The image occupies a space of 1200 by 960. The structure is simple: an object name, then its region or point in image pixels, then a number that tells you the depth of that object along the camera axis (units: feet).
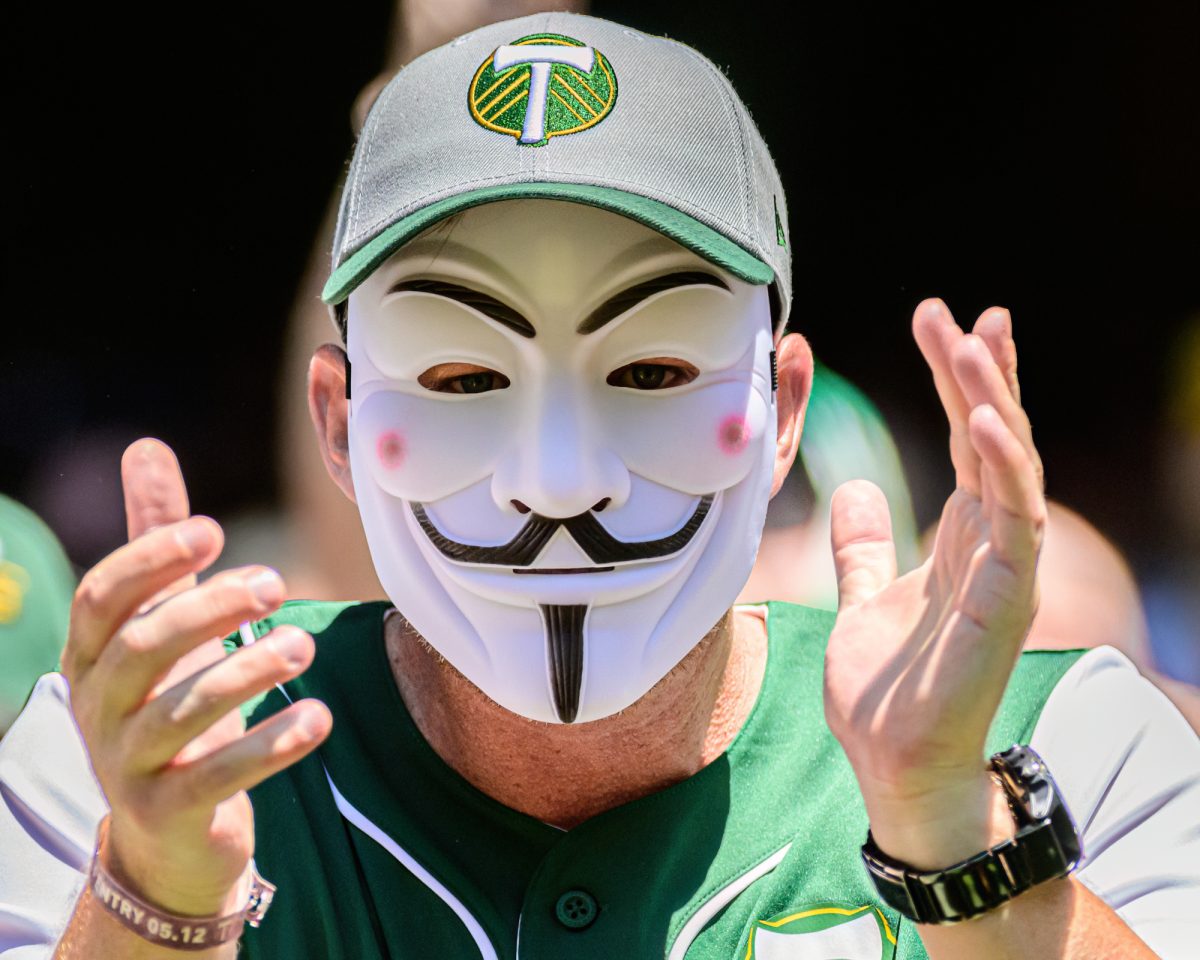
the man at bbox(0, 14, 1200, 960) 15.61
